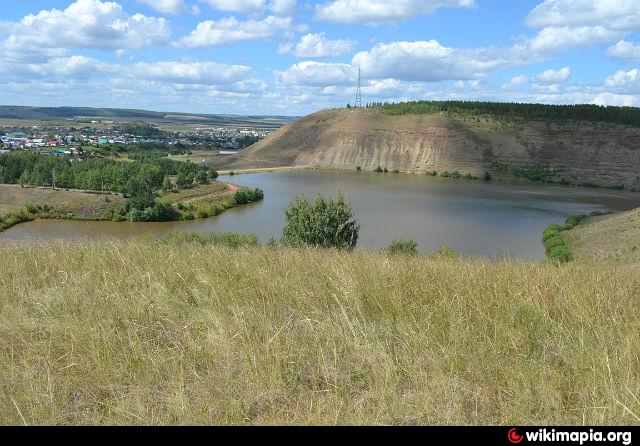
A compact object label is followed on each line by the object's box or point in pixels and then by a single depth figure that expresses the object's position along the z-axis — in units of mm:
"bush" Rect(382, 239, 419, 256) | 26345
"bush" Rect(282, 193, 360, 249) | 26797
